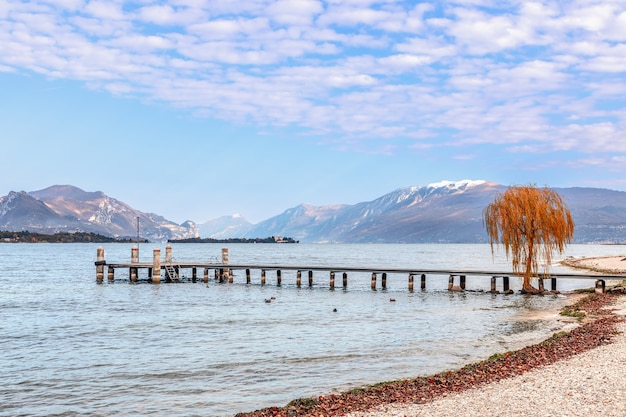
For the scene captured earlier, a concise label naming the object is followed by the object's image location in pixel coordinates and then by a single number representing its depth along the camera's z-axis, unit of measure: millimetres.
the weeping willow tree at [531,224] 47031
